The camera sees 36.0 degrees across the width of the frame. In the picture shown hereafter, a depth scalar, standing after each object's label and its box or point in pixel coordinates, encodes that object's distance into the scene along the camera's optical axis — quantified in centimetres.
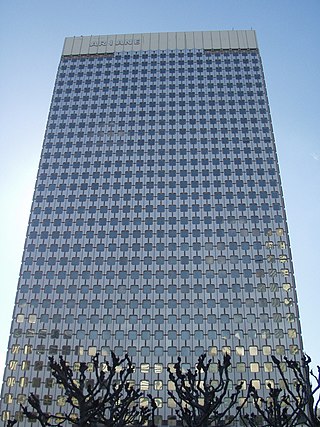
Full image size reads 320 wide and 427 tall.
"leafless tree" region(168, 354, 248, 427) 2710
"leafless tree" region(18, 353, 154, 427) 2704
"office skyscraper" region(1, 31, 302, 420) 7175
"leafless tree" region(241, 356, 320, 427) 2820
